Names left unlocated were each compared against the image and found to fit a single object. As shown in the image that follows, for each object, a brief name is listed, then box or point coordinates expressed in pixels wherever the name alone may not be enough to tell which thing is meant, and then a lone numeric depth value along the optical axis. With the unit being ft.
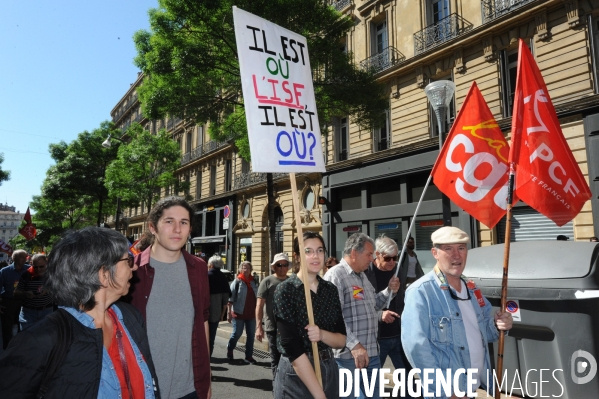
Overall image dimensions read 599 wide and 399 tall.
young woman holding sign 8.23
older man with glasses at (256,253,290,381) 20.06
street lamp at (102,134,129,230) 78.27
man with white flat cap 8.63
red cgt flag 14.53
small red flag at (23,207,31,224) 87.86
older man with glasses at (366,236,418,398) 14.20
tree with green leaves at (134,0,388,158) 32.60
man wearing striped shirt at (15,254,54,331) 20.42
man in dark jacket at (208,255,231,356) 22.58
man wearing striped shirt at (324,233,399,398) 11.59
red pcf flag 12.70
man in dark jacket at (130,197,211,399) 8.13
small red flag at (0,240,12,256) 55.57
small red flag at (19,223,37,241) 75.37
